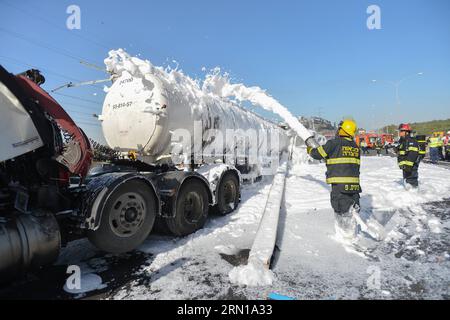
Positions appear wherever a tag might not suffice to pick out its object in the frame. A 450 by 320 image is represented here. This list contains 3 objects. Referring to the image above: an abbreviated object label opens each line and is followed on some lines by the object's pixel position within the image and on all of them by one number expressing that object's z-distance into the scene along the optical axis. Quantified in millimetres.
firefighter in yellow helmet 4547
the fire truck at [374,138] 32509
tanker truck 2736
